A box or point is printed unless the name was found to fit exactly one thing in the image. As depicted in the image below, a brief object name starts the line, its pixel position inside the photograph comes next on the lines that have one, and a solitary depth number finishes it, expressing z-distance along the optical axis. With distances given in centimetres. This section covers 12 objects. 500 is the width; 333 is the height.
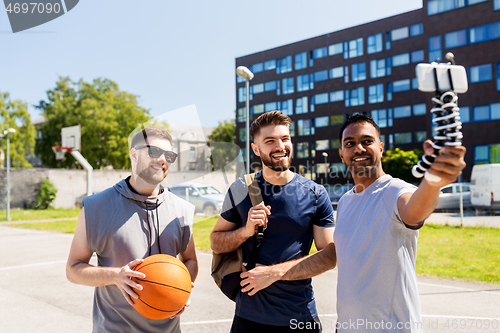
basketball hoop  1864
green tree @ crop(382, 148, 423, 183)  3382
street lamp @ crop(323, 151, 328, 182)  4780
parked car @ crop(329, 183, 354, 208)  2575
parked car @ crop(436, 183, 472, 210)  2017
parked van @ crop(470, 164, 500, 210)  1802
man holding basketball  237
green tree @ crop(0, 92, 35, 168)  3922
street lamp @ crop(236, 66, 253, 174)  1143
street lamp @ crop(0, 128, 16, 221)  2001
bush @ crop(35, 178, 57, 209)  2938
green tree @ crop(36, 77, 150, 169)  4375
